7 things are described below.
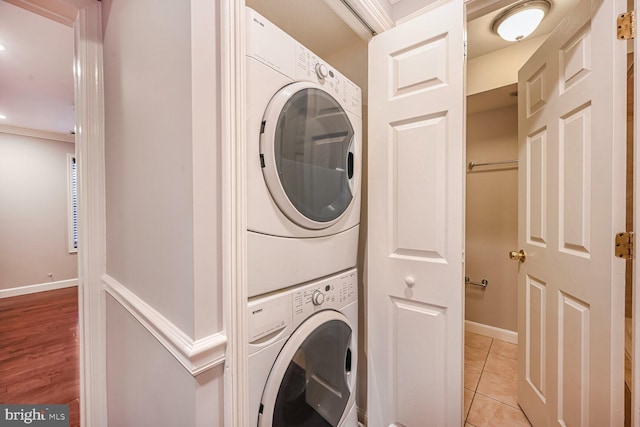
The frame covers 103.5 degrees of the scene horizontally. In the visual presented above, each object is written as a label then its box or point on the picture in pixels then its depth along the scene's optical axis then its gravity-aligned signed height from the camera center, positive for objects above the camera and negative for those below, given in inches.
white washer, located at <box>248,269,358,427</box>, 30.8 -20.8
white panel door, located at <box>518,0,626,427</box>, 33.2 -1.6
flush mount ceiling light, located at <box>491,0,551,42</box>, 53.8 +42.0
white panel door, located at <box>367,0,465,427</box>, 40.5 -2.0
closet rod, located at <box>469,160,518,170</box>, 84.9 +16.3
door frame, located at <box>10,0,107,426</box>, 45.7 +1.4
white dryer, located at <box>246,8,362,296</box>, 30.5 +6.8
